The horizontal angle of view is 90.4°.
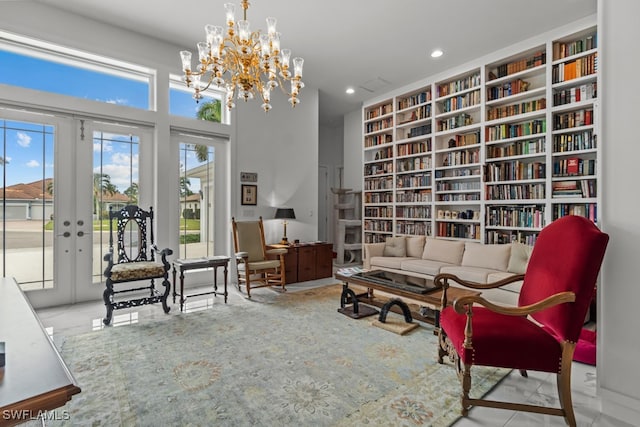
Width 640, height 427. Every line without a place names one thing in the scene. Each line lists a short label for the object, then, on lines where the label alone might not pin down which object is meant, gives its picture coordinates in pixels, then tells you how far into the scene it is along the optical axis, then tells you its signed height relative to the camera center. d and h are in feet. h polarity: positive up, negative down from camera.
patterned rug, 6.02 -3.81
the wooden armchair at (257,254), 14.84 -2.09
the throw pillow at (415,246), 16.84 -1.80
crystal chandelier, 8.79 +4.50
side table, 12.33 -2.10
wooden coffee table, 9.40 -2.45
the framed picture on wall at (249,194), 16.92 +0.97
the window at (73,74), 11.80 +5.66
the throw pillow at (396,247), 17.06 -1.89
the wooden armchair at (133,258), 10.94 -1.87
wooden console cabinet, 16.93 -2.74
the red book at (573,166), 12.71 +1.86
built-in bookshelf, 12.78 +3.19
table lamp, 17.23 -0.10
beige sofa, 12.44 -2.23
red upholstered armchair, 5.62 -2.24
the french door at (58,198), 11.79 +0.57
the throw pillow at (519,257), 12.50 -1.82
